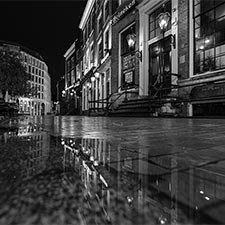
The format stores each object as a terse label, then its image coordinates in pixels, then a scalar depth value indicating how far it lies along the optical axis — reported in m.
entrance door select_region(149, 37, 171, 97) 10.44
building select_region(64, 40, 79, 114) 32.78
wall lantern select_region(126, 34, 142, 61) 12.67
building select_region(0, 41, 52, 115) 62.84
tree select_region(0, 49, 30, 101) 18.95
